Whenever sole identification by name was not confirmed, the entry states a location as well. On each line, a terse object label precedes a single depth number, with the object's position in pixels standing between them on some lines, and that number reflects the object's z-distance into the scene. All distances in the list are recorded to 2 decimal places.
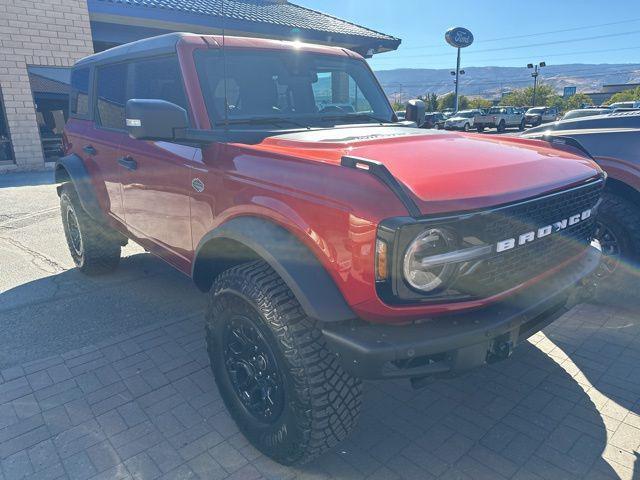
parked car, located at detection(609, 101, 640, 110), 26.88
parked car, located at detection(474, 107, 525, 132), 32.53
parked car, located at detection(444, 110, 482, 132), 32.69
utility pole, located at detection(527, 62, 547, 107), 55.59
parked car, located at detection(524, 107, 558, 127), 36.28
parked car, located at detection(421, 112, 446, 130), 36.94
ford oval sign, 28.98
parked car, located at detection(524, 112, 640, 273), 3.90
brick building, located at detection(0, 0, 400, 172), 11.95
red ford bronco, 1.91
